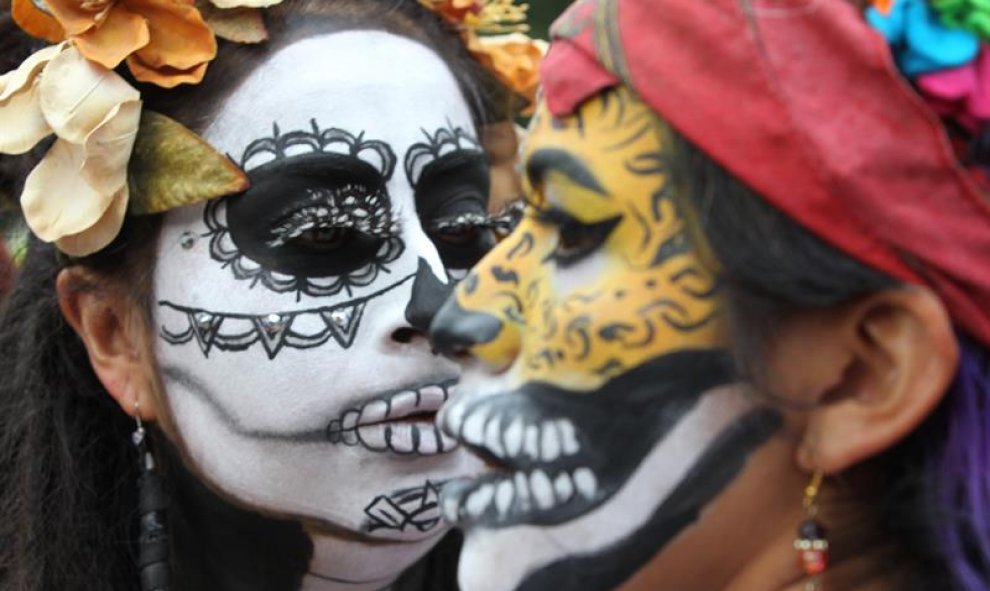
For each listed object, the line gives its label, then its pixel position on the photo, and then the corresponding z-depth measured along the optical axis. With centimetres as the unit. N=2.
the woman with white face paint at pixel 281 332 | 83
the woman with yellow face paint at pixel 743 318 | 59
